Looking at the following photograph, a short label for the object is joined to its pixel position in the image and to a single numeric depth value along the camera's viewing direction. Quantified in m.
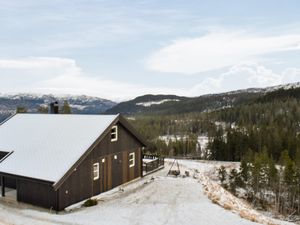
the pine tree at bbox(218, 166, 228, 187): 42.78
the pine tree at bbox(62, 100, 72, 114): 62.13
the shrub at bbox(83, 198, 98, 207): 17.84
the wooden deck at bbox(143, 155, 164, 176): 27.57
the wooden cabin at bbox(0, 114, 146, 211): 17.58
